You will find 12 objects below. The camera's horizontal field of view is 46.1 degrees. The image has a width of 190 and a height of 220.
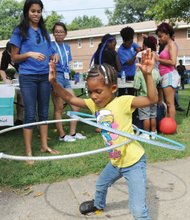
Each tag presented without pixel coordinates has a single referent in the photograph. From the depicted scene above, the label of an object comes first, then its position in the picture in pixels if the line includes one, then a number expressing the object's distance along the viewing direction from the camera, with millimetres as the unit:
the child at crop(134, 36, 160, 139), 4276
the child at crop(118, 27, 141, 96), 4909
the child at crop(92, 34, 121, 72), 4492
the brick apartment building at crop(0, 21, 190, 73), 25883
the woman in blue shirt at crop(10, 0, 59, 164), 3194
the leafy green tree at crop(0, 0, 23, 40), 56100
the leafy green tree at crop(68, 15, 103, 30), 70257
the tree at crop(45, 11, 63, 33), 52120
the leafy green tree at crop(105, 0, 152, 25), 48430
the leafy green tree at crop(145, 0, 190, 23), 12666
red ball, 4476
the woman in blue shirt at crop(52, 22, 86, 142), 4035
